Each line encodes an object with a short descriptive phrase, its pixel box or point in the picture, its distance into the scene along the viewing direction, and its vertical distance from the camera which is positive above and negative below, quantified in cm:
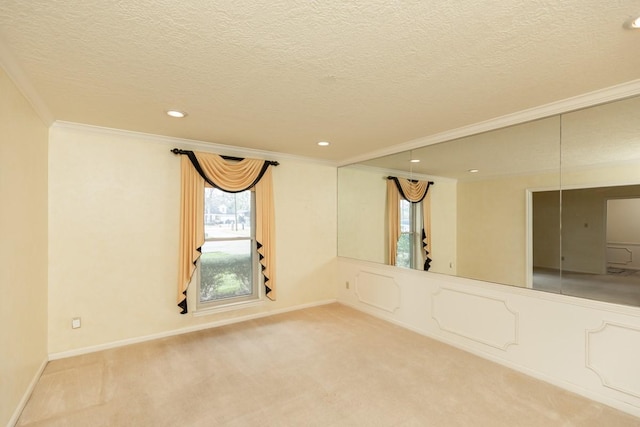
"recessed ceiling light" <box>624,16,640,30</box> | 142 +94
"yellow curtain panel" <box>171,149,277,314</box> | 354 +19
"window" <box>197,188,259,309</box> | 386 -52
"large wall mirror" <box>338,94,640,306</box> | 226 +8
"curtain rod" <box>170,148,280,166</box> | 350 +75
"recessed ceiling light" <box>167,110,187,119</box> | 266 +94
